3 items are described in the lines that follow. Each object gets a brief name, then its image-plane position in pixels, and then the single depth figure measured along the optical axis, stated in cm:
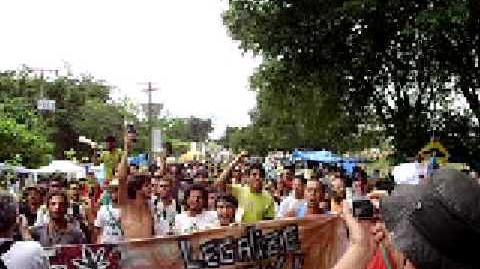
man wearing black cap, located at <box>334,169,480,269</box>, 137
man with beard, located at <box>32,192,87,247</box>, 733
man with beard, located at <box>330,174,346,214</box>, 773
